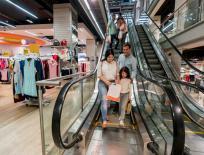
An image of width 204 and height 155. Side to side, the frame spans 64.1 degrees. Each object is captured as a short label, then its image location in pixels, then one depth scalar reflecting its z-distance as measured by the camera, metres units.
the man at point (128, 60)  3.58
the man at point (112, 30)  7.17
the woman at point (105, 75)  3.29
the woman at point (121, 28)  6.85
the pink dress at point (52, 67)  5.59
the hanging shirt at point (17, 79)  4.79
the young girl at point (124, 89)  3.27
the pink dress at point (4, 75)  9.01
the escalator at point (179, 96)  2.96
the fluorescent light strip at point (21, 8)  8.37
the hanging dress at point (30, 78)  4.61
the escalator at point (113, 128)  1.89
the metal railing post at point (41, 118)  2.13
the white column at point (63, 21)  8.21
